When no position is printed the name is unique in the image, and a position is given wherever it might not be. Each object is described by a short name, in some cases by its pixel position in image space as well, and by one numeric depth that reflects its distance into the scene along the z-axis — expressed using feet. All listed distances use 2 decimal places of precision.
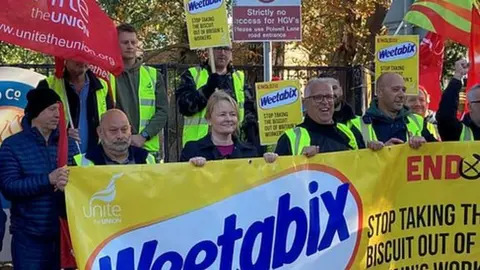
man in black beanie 15.78
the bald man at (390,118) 18.44
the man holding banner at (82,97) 19.29
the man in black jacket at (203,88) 22.15
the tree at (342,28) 57.21
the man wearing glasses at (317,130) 17.16
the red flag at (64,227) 15.88
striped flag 23.75
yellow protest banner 14.92
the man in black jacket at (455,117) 17.87
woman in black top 16.99
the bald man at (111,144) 15.55
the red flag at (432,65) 27.61
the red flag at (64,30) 17.30
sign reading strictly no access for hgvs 24.32
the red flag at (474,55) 22.11
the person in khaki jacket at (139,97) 21.26
